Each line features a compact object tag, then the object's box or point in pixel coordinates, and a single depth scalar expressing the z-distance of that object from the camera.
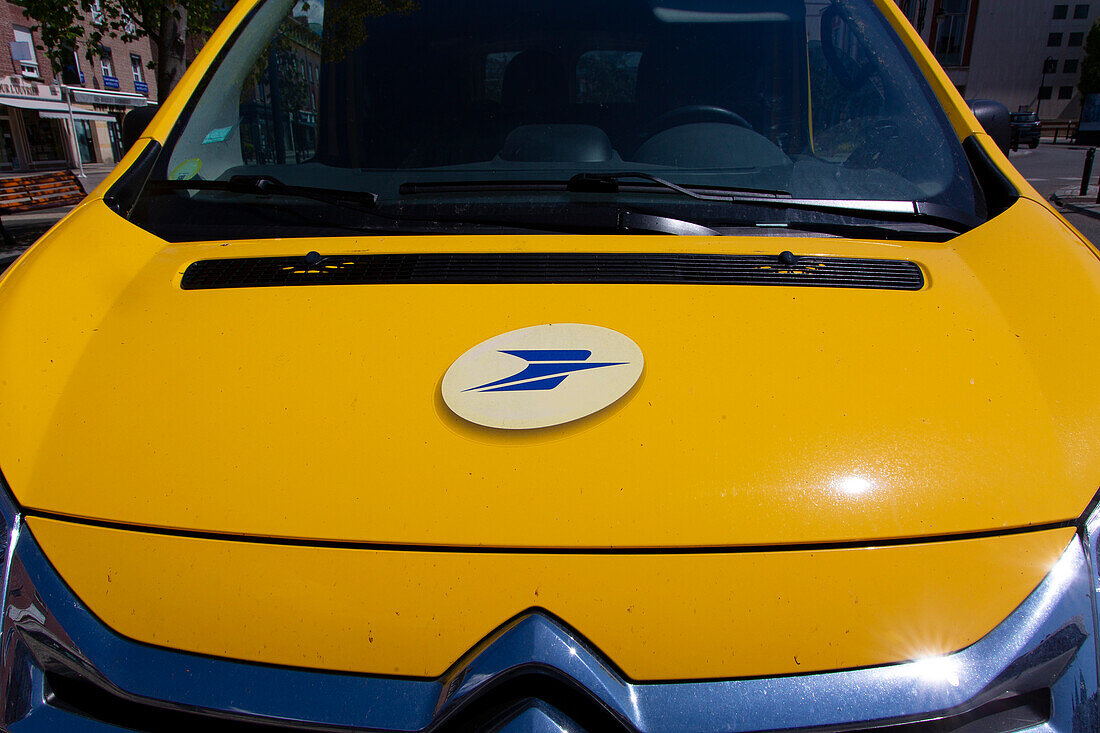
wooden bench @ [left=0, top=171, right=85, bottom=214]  12.33
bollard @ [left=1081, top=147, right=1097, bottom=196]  14.21
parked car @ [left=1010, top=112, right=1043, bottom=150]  37.59
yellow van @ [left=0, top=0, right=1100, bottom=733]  1.01
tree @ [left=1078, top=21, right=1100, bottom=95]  61.14
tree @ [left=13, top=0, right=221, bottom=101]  8.89
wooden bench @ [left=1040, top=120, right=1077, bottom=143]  55.48
